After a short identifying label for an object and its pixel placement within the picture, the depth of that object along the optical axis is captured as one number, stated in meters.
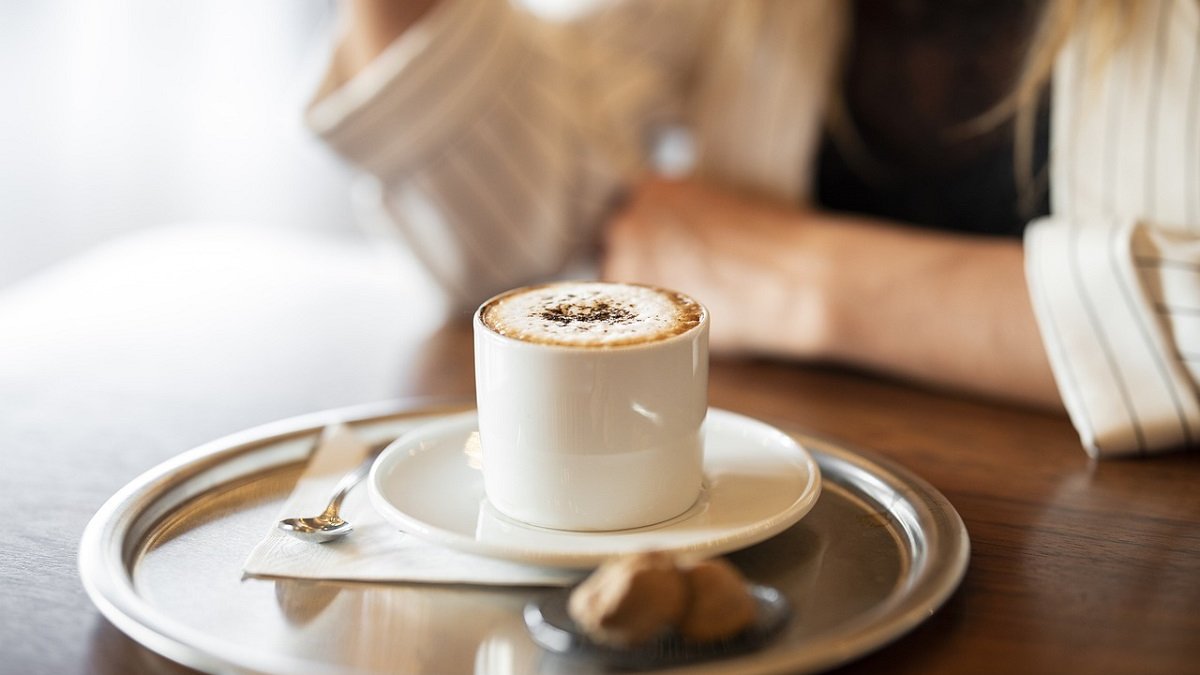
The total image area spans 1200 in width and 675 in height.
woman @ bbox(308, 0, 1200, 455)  0.69
